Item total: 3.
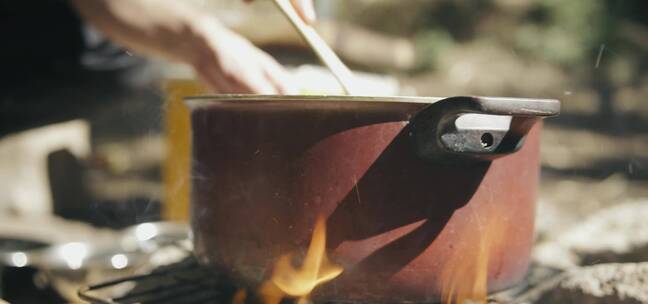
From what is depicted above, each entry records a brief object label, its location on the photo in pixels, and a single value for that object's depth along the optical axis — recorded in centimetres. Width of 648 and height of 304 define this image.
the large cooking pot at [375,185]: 105
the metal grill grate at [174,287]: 128
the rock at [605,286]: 122
